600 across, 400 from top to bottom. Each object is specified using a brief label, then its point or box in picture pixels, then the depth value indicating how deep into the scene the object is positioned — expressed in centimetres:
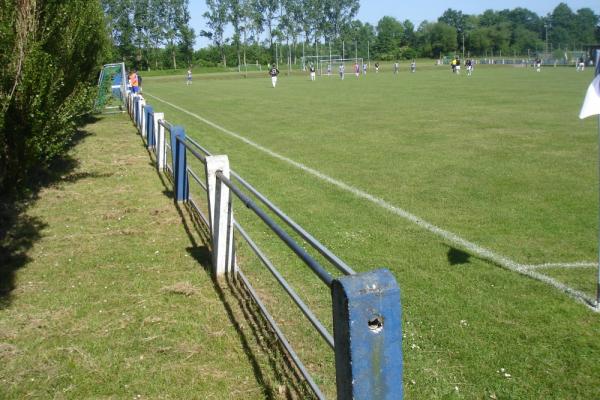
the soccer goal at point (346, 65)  7900
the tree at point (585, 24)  14688
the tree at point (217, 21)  11269
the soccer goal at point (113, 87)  1934
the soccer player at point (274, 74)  4451
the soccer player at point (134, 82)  2758
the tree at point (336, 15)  12419
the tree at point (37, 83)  695
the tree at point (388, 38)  12915
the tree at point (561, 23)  15700
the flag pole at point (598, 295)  486
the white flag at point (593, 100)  490
